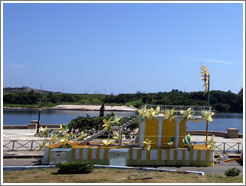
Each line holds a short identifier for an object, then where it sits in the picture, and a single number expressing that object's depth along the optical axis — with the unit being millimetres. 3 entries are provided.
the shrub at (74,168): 13391
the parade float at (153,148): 16578
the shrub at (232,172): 13066
